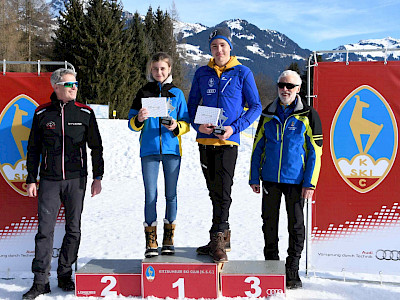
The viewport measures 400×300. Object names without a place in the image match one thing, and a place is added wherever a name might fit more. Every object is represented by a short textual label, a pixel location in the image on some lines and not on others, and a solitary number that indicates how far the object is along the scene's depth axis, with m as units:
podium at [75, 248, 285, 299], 3.49
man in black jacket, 3.67
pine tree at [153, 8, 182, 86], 38.62
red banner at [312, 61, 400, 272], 4.08
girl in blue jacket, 3.70
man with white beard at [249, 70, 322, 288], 3.72
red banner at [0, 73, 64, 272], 4.24
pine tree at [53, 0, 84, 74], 28.38
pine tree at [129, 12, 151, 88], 34.44
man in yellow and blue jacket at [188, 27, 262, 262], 3.66
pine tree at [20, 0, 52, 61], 30.95
